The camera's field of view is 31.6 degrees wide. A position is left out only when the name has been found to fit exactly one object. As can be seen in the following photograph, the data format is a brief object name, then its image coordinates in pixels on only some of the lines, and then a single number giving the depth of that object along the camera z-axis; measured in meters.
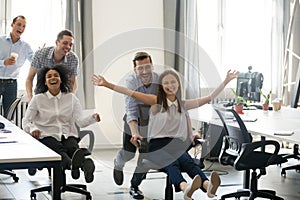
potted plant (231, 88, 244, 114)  5.29
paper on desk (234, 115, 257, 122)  4.73
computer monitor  5.86
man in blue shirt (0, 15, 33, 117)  5.66
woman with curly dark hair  4.25
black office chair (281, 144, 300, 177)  5.55
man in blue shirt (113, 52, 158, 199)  4.30
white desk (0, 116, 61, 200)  2.84
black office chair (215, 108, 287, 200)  4.04
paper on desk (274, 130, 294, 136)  3.97
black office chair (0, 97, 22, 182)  4.77
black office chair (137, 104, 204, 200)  3.94
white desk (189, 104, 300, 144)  4.09
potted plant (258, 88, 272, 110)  5.63
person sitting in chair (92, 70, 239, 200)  3.85
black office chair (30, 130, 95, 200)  4.36
